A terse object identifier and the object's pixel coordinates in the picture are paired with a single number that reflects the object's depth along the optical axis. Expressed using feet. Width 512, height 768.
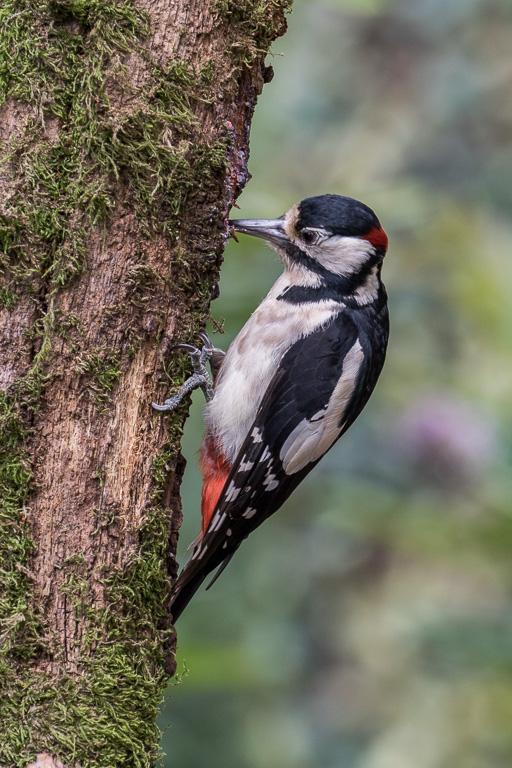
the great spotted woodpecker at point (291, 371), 18.42
